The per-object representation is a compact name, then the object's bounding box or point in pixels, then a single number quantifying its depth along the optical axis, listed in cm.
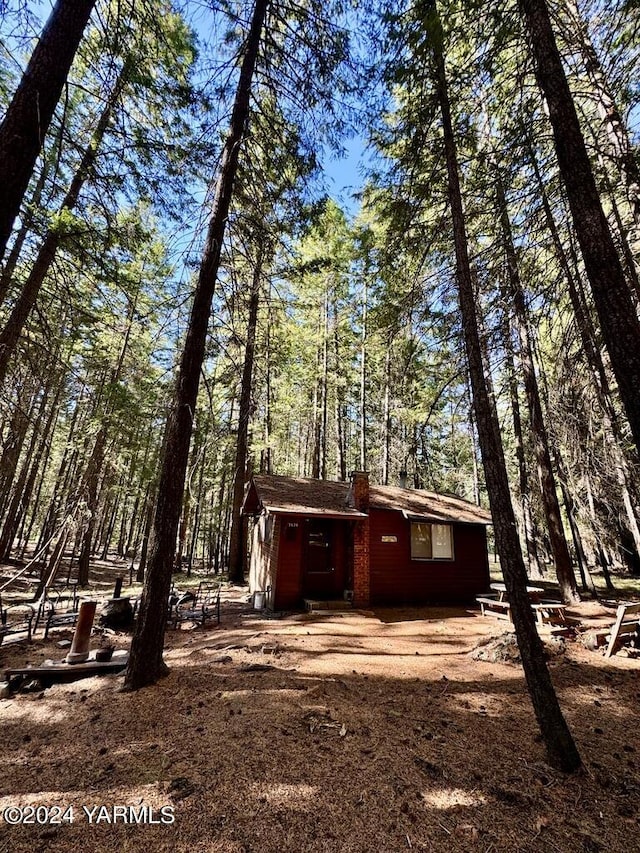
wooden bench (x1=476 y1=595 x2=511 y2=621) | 1011
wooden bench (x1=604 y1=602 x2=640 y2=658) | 682
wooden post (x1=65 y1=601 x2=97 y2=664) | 587
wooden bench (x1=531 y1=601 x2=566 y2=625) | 874
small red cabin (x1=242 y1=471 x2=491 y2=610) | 1110
